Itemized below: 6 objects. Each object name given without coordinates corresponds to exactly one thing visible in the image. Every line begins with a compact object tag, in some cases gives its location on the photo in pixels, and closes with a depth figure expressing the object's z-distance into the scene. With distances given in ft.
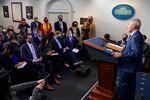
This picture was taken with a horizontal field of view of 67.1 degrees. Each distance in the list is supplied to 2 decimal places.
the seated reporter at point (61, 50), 9.74
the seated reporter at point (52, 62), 8.78
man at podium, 5.13
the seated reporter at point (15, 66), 7.02
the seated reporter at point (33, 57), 8.13
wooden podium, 5.29
